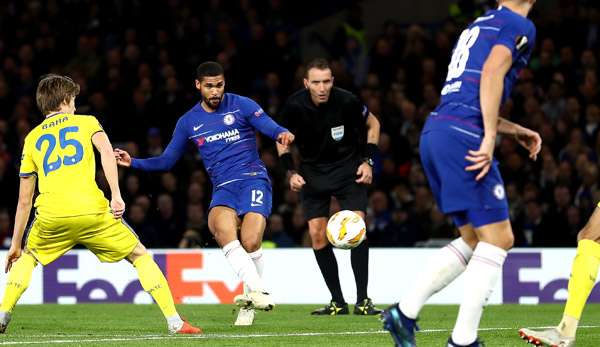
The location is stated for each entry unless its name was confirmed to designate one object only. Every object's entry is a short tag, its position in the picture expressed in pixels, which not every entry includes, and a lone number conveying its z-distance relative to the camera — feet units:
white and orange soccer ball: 66.39
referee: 70.49
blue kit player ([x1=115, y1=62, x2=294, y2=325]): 61.57
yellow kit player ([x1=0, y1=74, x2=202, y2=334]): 53.11
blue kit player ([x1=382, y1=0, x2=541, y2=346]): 40.37
